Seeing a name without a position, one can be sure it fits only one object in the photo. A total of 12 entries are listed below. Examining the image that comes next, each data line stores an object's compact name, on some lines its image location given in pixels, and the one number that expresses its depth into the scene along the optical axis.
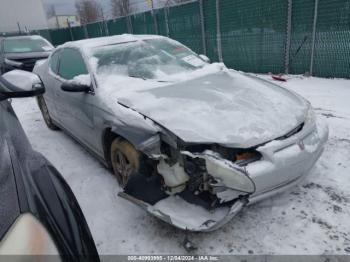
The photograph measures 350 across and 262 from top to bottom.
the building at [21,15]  27.28
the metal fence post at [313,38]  6.85
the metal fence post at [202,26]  9.27
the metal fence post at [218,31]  8.80
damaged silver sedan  2.36
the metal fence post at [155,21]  11.44
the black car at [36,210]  1.14
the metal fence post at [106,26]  15.69
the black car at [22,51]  10.09
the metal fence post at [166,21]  10.71
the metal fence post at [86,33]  18.31
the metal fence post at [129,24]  13.27
